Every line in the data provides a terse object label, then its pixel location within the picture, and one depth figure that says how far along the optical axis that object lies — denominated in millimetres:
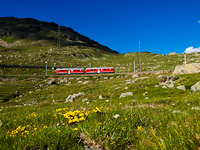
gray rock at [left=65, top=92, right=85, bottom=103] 22906
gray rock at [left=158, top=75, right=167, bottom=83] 21675
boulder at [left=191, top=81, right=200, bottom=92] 15012
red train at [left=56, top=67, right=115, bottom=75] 79125
